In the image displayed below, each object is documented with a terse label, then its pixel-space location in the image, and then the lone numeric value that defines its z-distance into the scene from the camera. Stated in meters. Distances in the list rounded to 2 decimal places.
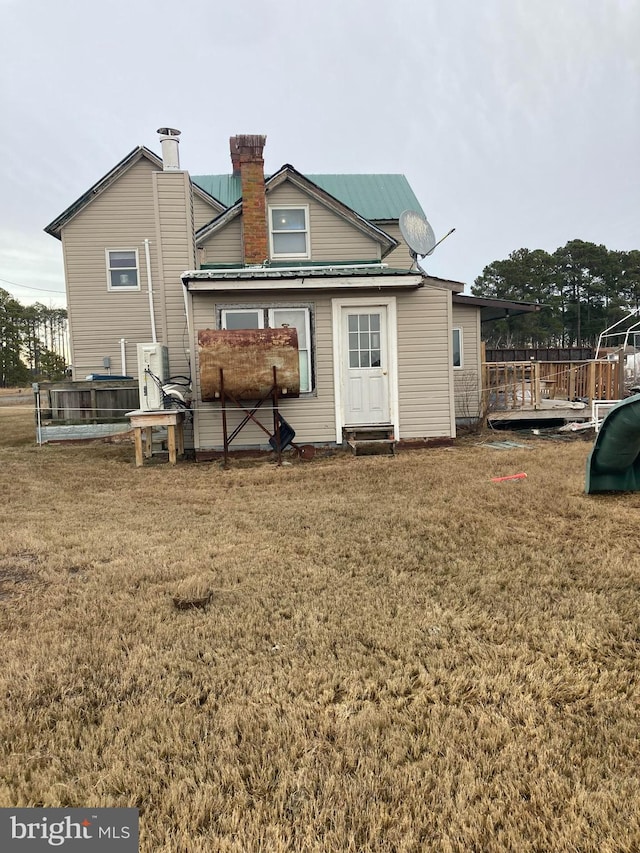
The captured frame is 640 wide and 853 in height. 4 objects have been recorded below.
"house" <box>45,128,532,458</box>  9.38
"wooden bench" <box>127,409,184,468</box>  8.77
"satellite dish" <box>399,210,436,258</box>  10.50
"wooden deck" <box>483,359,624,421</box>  12.09
